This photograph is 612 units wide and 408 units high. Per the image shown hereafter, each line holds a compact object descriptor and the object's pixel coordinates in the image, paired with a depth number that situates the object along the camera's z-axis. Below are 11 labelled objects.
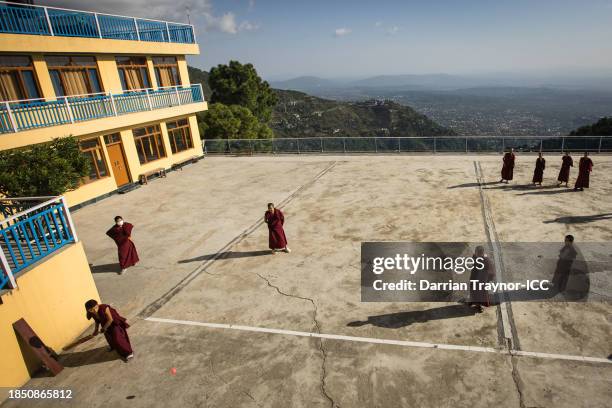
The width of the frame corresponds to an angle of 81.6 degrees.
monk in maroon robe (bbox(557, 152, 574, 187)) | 13.33
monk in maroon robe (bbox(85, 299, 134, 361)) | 6.09
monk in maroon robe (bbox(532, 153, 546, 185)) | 13.62
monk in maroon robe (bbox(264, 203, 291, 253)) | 9.55
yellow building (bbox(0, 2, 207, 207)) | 13.02
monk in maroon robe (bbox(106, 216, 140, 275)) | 9.23
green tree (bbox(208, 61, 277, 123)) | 36.34
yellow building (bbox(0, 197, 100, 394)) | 5.68
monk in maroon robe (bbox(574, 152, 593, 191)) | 12.73
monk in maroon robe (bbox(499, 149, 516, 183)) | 14.22
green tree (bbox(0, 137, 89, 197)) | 8.77
